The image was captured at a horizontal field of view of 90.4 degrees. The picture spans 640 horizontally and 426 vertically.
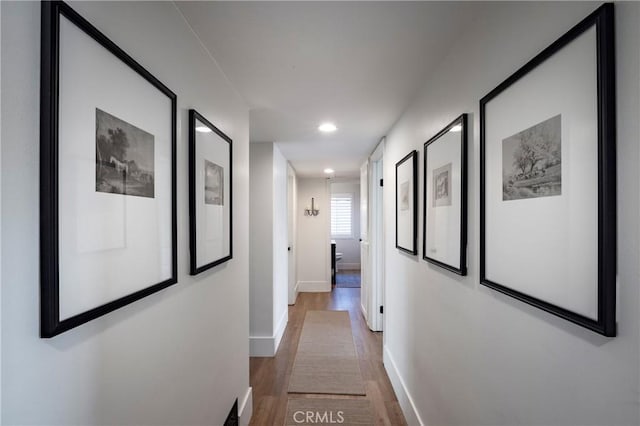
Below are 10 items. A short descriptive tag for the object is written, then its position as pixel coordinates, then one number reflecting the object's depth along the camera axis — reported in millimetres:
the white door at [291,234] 5293
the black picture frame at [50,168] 640
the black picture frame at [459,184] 1354
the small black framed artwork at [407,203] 2094
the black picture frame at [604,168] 659
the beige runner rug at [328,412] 2295
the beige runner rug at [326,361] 2760
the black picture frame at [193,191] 1328
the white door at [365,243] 4426
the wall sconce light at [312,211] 6273
